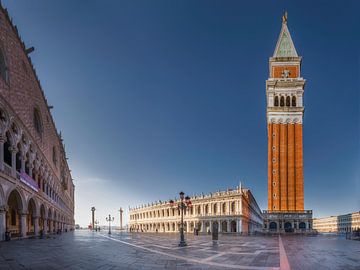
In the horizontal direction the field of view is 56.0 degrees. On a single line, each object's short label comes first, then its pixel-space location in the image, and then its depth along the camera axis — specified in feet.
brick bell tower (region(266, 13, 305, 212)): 286.95
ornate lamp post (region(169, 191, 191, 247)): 80.83
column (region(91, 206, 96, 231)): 341.29
